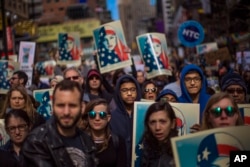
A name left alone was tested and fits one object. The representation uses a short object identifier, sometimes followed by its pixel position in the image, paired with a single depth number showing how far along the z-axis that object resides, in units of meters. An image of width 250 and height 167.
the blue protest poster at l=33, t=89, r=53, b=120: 7.69
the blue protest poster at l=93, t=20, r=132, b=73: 9.38
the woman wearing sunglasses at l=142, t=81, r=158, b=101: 6.86
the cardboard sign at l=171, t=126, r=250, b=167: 3.22
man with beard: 3.30
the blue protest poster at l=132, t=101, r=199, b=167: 4.86
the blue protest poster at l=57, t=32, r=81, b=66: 13.38
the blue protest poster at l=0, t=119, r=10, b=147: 5.34
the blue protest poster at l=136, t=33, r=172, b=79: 10.06
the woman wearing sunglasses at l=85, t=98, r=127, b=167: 4.51
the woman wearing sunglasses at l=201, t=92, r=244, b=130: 3.96
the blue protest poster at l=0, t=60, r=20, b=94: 10.27
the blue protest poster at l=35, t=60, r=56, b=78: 18.30
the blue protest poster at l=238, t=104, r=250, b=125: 5.06
